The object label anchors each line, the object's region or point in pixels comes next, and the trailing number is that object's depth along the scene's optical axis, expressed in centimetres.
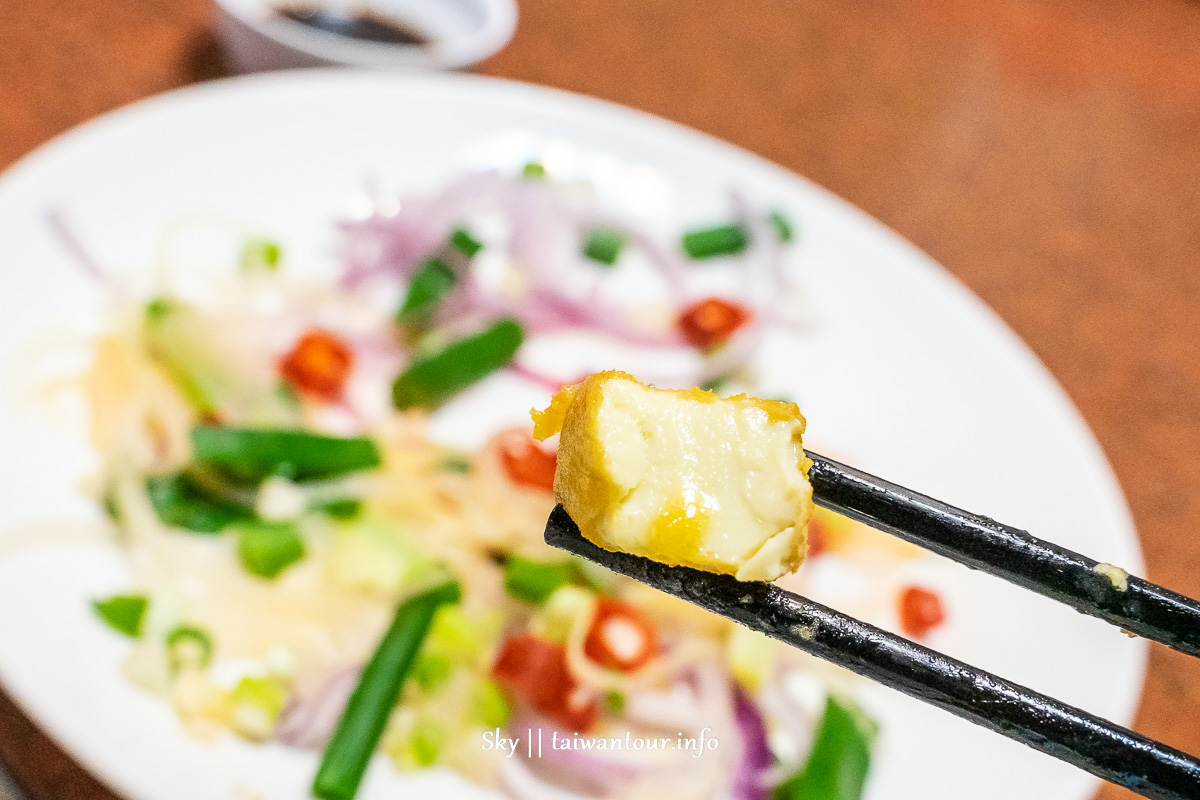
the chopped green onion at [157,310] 39
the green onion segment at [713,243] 45
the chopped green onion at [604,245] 45
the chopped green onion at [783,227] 46
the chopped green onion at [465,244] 43
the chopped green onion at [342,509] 38
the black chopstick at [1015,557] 30
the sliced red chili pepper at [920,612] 39
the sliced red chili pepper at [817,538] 40
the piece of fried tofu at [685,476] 30
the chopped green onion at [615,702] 37
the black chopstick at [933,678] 30
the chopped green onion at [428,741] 35
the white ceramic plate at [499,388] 34
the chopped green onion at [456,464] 39
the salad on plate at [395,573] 36
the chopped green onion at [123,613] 35
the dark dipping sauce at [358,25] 46
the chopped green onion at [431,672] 36
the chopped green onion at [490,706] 36
